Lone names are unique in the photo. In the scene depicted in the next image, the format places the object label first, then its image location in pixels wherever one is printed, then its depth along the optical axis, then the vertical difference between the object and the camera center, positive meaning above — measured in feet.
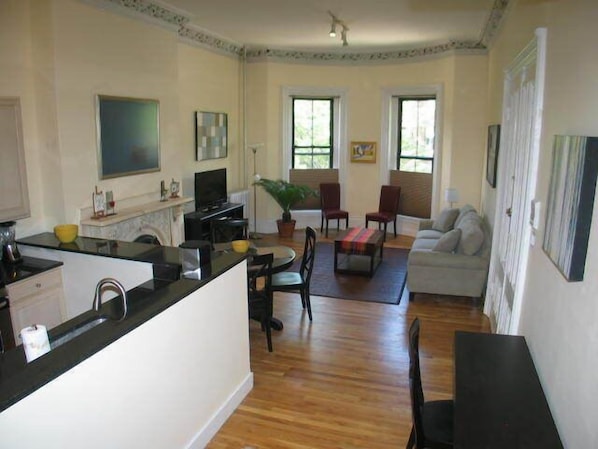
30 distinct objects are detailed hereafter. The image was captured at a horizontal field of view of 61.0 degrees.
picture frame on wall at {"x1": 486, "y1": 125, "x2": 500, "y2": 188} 19.74 -0.42
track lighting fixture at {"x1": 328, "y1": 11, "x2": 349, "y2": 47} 20.91 +4.97
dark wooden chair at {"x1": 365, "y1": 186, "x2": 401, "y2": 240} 29.43 -3.90
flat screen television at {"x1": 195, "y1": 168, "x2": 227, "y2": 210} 24.82 -2.53
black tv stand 23.66 -3.85
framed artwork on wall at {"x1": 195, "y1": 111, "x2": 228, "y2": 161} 25.43 +0.20
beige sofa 18.69 -4.50
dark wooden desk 7.04 -3.99
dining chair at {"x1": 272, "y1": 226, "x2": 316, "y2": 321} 16.69 -4.65
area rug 20.15 -5.96
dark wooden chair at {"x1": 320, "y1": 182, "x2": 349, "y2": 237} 31.07 -3.59
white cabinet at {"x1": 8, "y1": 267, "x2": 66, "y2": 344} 12.75 -4.26
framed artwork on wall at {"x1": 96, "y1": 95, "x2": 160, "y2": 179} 17.43 +0.08
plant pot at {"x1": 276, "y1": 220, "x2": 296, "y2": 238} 29.84 -5.12
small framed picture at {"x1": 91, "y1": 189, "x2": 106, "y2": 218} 17.10 -2.22
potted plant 29.25 -3.15
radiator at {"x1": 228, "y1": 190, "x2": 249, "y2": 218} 28.81 -3.37
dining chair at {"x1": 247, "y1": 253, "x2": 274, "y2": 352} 14.61 -4.55
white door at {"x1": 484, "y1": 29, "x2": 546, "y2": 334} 11.51 -1.07
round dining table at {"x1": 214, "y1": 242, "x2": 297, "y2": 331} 16.05 -3.79
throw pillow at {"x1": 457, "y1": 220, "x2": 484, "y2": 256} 18.69 -3.60
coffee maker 13.91 -2.95
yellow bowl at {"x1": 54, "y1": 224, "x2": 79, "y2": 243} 14.29 -2.68
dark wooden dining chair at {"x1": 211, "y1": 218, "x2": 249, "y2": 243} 24.25 -4.54
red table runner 22.65 -4.46
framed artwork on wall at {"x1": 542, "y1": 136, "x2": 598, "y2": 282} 6.75 -0.84
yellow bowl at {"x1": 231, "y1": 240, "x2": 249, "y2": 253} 15.67 -3.26
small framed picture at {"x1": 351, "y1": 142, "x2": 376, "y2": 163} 31.01 -0.63
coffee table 22.58 -4.83
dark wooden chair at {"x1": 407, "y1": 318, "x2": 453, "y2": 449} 8.45 -4.91
